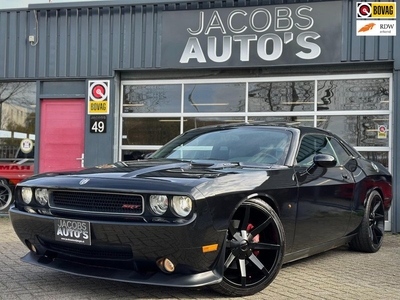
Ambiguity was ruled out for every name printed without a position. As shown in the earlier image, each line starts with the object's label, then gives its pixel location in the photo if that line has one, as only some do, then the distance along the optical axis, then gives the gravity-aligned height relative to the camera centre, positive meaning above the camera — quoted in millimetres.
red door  10320 +231
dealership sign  9062 +2100
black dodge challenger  3541 -491
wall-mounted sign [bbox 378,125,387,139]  8969 +359
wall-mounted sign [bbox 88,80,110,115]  10107 +986
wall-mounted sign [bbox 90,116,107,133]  10078 +447
